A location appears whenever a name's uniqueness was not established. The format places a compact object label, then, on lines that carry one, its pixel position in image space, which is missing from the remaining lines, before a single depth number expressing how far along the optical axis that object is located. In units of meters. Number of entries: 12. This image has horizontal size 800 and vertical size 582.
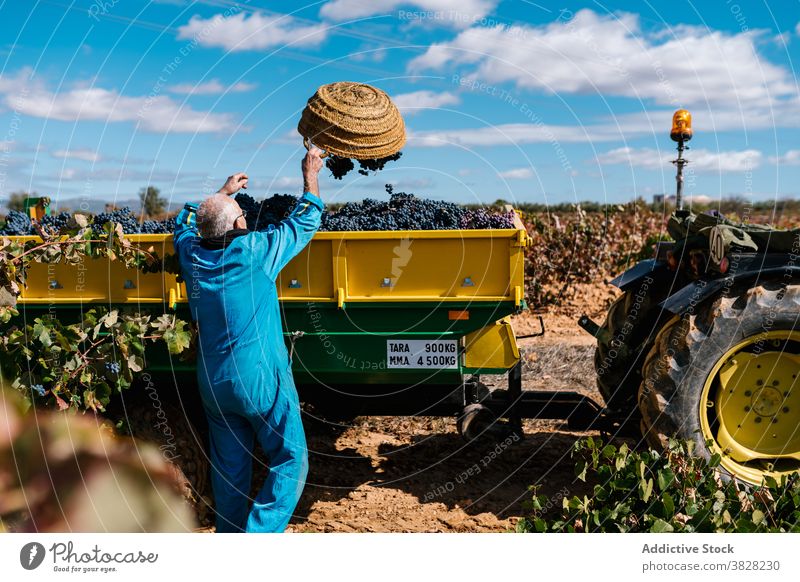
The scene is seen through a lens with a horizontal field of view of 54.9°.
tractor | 4.42
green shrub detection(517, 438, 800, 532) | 3.92
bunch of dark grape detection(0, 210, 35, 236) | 5.27
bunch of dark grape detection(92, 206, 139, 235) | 5.08
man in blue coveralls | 4.18
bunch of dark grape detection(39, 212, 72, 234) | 5.21
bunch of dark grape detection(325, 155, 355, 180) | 5.20
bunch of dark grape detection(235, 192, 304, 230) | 4.96
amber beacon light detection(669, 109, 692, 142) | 5.12
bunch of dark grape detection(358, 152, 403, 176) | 5.23
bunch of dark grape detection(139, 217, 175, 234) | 5.08
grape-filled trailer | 4.62
